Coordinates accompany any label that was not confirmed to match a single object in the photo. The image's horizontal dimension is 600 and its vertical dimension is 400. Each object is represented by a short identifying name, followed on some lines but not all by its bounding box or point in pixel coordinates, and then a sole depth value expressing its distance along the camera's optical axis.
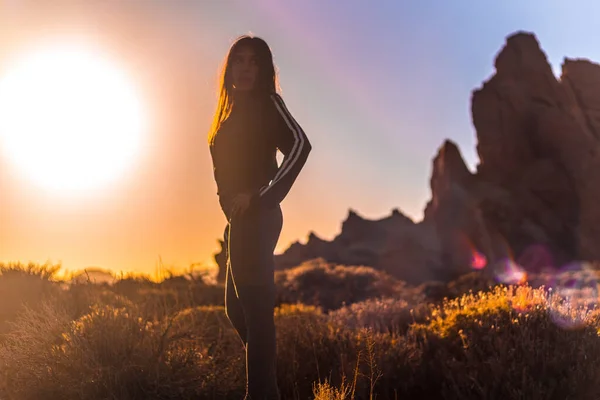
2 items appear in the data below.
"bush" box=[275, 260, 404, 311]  15.17
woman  3.44
